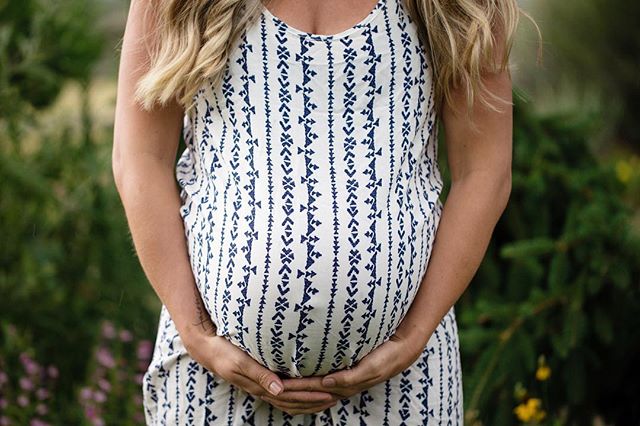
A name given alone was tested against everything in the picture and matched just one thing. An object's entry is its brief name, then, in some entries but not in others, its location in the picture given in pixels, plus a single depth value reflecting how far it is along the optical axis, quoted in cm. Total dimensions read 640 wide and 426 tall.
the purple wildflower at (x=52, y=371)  301
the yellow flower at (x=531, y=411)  262
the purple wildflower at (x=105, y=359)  303
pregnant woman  147
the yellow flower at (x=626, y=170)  394
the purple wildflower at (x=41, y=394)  293
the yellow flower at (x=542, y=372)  261
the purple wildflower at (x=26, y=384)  292
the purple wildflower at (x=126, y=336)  314
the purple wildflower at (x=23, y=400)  287
